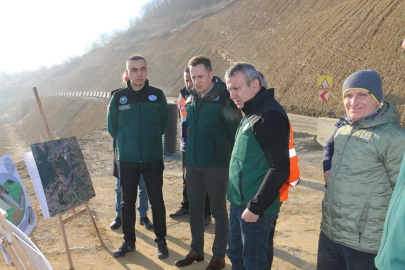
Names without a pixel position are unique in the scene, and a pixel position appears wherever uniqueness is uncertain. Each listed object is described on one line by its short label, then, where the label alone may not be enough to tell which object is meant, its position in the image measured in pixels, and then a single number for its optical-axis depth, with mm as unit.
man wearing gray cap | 2287
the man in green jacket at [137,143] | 4016
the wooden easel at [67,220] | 3896
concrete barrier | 10211
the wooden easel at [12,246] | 1997
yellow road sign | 14047
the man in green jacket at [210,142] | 3631
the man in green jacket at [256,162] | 2516
